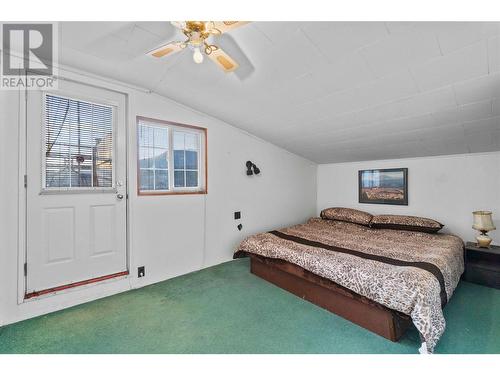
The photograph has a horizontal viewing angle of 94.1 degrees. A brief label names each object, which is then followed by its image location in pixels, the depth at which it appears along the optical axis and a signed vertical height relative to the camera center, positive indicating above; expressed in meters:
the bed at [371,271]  1.62 -0.72
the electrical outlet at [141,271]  2.63 -0.94
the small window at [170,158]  2.76 +0.40
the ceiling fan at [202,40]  1.30 +0.92
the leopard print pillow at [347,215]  3.68 -0.45
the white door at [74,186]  2.09 +0.03
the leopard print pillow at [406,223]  3.13 -0.50
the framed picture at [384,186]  3.70 +0.03
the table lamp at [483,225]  2.69 -0.45
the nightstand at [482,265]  2.55 -0.88
